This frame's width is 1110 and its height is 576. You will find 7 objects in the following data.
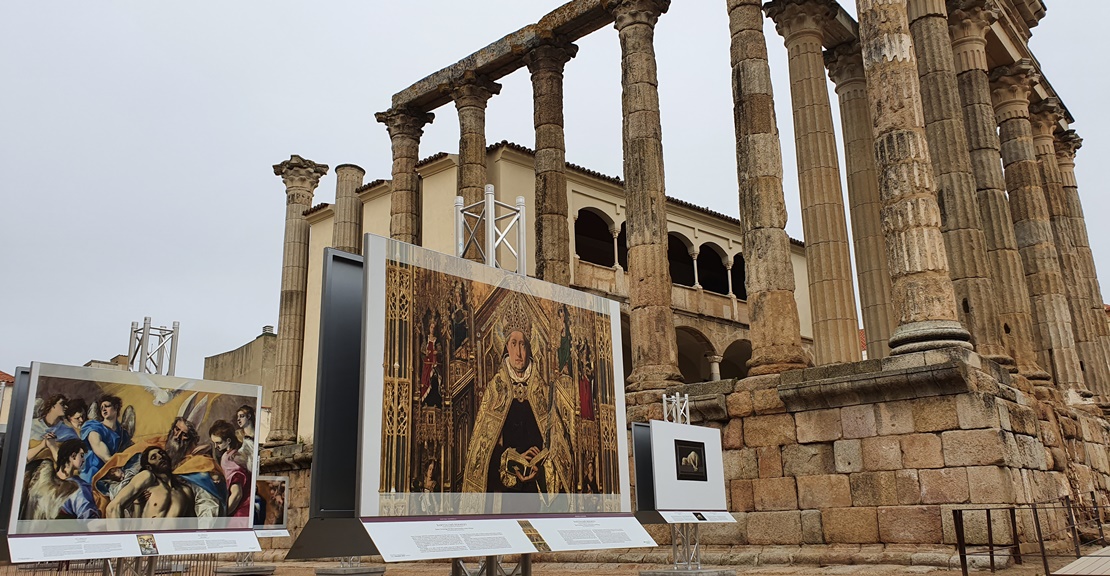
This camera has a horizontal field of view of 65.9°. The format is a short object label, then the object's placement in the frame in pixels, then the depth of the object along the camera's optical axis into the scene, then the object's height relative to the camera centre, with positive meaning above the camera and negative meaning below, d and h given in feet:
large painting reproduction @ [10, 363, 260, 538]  28.27 +2.01
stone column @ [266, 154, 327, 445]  72.38 +18.52
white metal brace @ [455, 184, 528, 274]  20.22 +6.25
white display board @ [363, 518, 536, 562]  15.46 -0.68
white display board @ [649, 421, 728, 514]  30.45 +0.98
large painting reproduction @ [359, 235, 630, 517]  16.76 +2.32
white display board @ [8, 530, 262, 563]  26.43 -1.05
